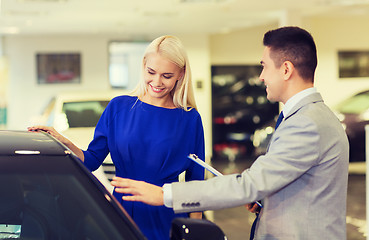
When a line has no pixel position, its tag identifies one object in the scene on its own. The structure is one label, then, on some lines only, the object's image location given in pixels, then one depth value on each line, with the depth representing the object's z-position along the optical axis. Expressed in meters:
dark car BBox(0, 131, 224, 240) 2.01
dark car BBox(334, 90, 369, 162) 10.29
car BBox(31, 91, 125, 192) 6.75
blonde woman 2.59
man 1.87
